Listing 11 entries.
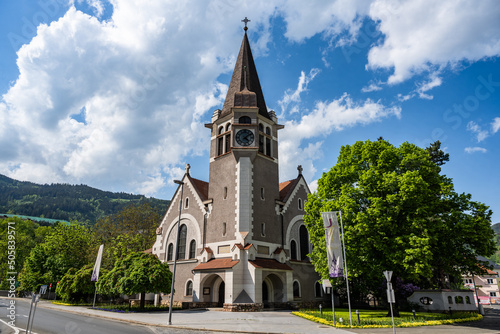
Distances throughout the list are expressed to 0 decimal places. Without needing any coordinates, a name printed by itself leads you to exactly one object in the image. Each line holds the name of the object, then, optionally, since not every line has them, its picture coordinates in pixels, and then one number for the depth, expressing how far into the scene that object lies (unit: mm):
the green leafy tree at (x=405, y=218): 20953
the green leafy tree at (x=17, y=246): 70375
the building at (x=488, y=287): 83606
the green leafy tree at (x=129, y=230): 48969
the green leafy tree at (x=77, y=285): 38422
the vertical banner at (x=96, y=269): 33831
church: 30766
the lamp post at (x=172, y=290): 18822
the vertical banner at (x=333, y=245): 19719
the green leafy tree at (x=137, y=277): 27953
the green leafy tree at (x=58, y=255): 50906
